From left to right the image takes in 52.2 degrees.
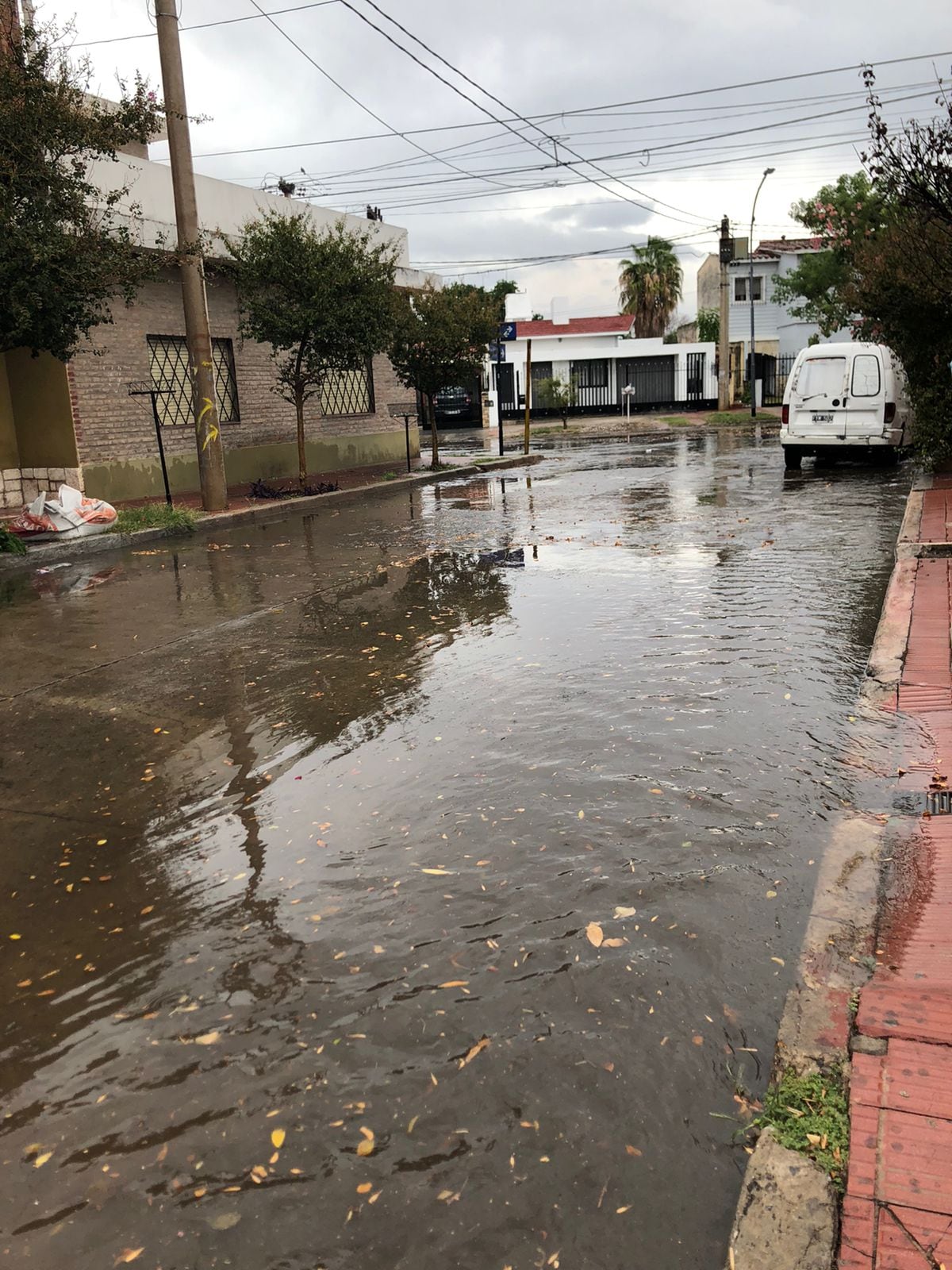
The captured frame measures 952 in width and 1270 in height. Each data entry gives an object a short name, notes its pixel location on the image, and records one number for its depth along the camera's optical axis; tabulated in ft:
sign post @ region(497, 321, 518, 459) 75.72
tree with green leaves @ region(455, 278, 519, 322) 76.16
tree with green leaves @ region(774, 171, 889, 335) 89.56
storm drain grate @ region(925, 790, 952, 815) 13.64
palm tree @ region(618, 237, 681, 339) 186.60
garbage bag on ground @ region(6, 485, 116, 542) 43.21
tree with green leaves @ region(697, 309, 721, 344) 180.24
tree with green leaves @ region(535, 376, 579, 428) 139.85
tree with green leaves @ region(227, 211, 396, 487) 56.08
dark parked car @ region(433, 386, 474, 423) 137.90
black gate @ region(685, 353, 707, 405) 153.28
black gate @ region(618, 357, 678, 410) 154.81
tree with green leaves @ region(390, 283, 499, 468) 70.95
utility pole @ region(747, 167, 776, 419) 118.38
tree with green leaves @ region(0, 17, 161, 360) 35.96
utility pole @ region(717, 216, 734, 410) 113.09
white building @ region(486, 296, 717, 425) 153.99
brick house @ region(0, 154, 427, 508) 52.65
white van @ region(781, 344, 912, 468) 54.54
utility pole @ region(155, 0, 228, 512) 45.98
